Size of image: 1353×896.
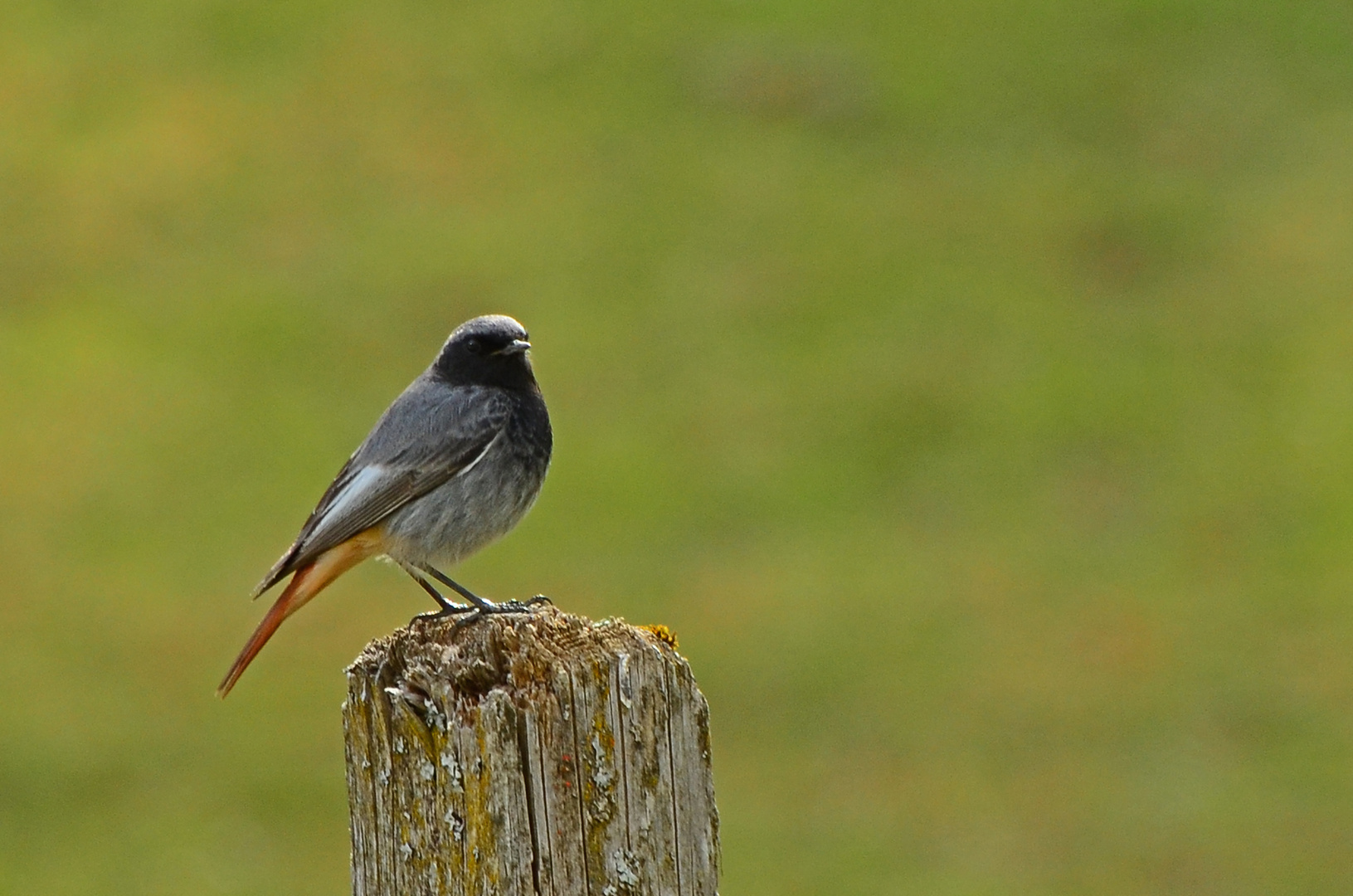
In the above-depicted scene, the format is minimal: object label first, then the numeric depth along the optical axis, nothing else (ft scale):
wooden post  28.17
